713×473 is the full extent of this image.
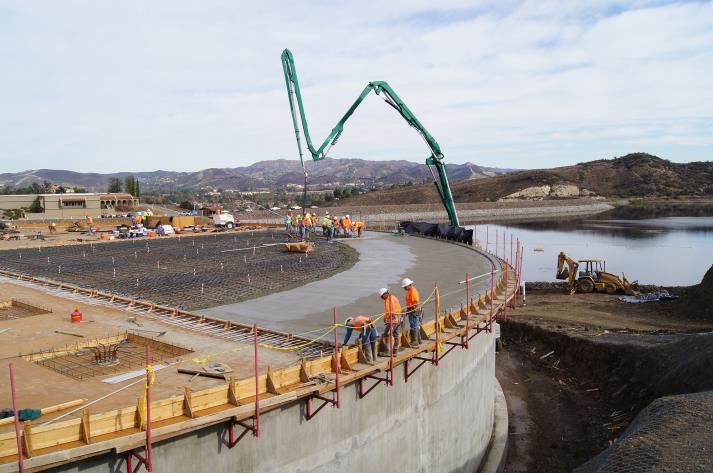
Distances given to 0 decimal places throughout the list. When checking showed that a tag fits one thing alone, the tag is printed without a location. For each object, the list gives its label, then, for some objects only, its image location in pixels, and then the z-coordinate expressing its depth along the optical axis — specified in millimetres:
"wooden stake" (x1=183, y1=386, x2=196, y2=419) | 8328
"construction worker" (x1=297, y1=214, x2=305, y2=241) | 37194
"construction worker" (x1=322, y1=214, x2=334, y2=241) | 38188
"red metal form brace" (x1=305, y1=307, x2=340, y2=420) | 10148
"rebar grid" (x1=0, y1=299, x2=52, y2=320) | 16438
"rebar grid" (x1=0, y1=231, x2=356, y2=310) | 20312
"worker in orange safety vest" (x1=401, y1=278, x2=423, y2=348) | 12398
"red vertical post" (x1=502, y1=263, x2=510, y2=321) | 18064
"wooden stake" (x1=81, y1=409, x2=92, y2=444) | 7406
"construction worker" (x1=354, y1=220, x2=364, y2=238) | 40875
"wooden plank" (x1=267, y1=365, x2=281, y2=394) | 9477
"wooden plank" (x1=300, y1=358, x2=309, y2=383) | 10141
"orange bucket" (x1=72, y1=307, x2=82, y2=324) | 14938
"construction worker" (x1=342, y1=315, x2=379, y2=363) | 11438
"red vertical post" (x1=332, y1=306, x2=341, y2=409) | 10169
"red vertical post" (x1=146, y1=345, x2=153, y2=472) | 7512
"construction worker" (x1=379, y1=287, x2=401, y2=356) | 11359
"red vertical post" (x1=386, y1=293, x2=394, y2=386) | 11210
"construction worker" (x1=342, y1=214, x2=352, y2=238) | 40875
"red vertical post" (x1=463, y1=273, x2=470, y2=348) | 14180
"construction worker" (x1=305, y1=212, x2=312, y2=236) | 40062
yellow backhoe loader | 36688
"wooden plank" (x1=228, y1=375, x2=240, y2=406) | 8906
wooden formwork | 7102
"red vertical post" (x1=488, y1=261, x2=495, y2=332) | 16125
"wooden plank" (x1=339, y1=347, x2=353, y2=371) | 10977
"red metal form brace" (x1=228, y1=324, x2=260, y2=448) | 8805
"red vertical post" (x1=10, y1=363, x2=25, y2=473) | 6586
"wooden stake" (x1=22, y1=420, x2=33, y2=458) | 6926
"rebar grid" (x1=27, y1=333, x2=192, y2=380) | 11242
